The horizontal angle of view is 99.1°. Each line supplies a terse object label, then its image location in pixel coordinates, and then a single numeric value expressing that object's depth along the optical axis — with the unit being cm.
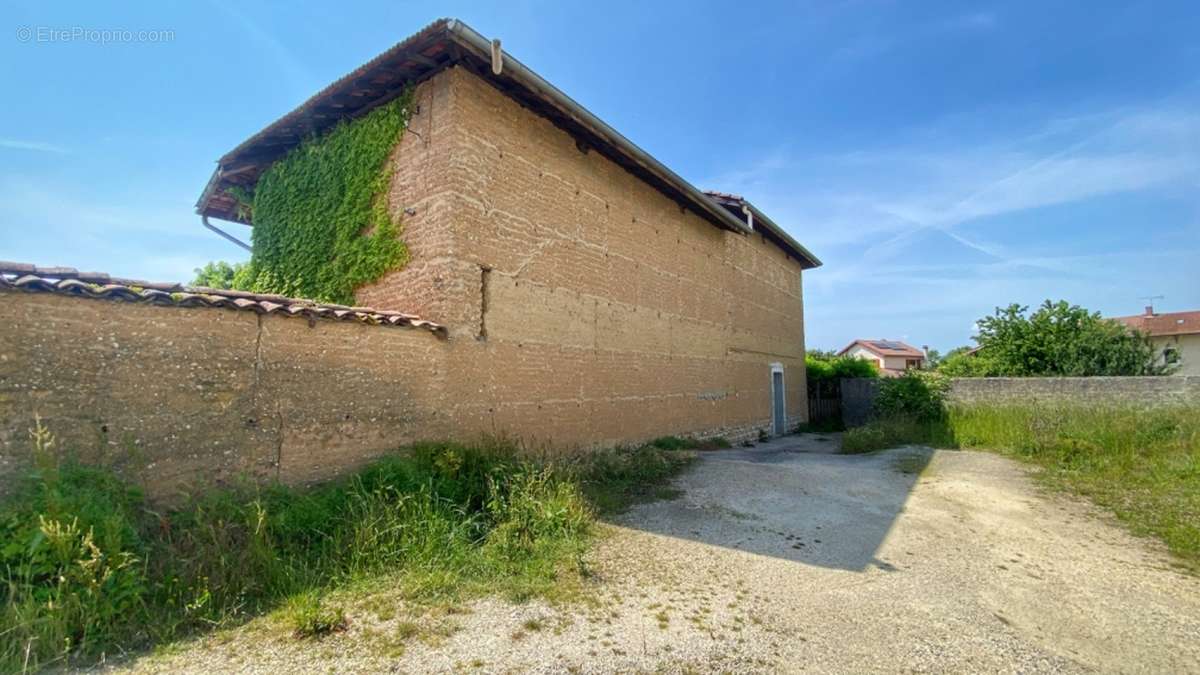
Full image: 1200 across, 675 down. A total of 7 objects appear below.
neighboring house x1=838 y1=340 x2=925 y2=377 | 4816
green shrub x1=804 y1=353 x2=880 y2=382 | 1856
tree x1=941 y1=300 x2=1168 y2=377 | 1541
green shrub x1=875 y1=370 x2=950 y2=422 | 1382
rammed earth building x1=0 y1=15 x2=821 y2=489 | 405
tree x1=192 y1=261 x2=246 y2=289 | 1140
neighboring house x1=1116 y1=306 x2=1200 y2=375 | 2798
